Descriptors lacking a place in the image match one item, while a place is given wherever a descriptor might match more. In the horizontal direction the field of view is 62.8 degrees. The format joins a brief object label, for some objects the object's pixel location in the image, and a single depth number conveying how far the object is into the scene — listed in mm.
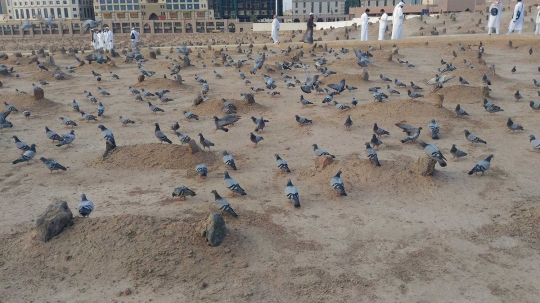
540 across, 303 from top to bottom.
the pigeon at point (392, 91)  17938
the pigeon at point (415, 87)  19305
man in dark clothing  34656
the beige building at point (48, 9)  87750
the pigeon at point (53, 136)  13039
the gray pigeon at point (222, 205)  8023
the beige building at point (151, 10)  85188
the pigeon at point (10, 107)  16484
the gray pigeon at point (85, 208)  7761
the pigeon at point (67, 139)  12719
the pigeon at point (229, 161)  10594
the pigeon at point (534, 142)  11391
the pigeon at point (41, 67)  26683
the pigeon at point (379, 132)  12578
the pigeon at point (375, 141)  11561
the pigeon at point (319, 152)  10773
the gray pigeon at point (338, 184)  9016
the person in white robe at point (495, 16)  31516
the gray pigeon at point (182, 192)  8734
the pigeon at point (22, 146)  12047
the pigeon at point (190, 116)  15473
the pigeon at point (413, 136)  12331
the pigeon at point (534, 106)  15375
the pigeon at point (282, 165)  10383
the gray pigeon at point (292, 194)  8727
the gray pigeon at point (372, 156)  9855
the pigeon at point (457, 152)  10859
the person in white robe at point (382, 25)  34594
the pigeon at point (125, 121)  15250
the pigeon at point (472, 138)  11719
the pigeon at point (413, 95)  16562
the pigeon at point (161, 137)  12352
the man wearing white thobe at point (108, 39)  39688
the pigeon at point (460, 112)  14672
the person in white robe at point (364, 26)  35656
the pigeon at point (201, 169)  9992
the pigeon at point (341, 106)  15745
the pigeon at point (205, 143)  11811
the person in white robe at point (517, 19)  30928
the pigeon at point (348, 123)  13498
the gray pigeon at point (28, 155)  11125
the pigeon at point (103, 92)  20125
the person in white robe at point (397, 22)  33834
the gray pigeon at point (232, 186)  8992
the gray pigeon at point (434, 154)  9578
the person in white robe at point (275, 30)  38519
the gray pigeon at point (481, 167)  9836
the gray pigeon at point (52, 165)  10547
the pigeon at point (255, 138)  12380
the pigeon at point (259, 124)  13702
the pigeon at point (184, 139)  11718
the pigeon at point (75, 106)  17062
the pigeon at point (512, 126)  13004
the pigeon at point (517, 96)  17000
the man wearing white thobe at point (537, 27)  31473
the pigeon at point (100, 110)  16172
